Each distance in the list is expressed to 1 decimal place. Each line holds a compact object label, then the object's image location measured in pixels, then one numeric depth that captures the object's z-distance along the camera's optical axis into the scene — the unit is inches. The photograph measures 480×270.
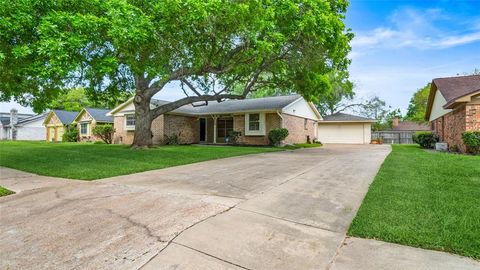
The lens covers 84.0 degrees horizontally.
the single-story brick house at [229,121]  742.5
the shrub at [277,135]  690.9
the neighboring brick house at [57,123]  1158.7
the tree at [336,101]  1432.1
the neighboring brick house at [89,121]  997.2
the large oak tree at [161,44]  269.0
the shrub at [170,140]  762.8
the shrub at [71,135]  1053.8
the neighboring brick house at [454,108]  473.4
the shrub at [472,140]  451.1
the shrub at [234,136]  776.9
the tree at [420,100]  1295.5
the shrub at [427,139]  712.4
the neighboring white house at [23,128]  1418.6
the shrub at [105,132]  914.7
